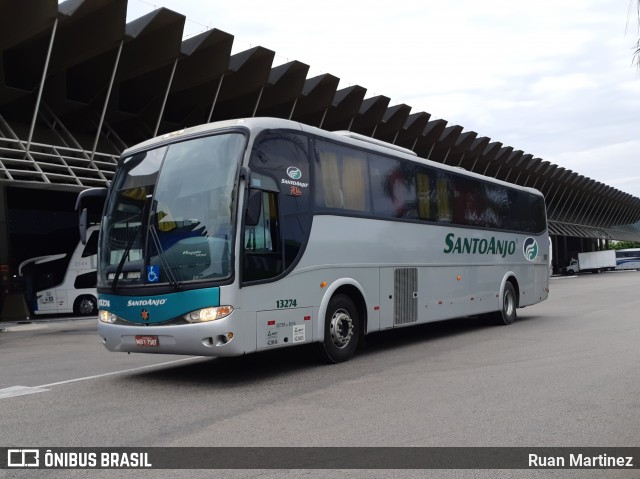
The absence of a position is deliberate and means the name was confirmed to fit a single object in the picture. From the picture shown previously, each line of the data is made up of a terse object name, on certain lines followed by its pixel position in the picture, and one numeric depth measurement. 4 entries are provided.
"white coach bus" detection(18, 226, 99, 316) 25.34
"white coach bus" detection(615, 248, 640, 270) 79.56
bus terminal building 23.33
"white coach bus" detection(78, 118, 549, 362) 7.79
